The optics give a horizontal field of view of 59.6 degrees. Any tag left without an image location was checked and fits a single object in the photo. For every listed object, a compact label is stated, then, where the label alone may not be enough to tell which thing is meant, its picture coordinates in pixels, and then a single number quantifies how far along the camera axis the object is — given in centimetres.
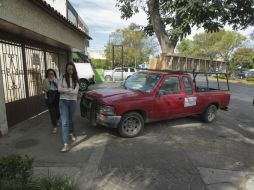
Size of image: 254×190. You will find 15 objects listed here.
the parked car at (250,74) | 4394
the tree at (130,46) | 4436
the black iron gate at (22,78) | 641
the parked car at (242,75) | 4129
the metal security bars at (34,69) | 771
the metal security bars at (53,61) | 970
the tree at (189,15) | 695
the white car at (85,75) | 1647
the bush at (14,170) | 267
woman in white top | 475
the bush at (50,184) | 292
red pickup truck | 543
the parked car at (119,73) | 2567
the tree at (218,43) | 4538
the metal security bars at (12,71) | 639
